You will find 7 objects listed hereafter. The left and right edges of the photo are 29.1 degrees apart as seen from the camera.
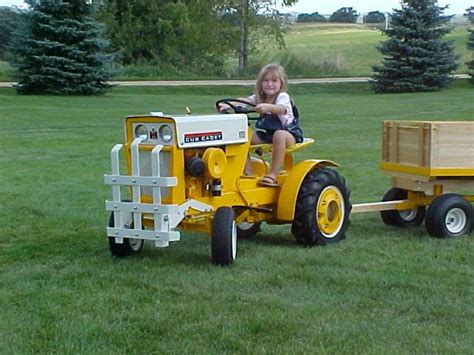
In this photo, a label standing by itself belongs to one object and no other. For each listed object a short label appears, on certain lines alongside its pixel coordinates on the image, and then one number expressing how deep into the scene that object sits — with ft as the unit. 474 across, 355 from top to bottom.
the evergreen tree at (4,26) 166.20
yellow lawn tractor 22.94
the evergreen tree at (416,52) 126.72
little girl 26.02
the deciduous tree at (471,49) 133.49
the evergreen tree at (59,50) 106.63
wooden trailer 27.12
